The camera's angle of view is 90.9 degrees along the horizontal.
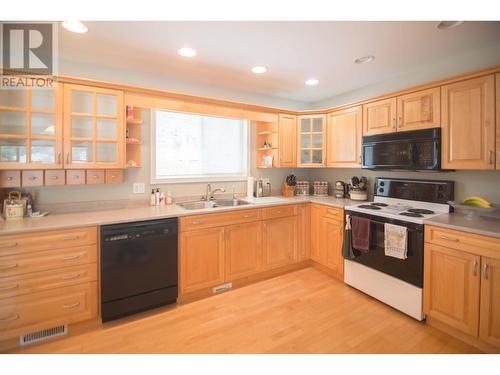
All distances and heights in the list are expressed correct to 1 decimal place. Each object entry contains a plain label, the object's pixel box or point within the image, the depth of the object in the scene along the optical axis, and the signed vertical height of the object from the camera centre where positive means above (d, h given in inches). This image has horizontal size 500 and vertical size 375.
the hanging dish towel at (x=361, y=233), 100.0 -21.1
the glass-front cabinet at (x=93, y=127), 86.6 +19.8
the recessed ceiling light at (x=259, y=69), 102.7 +48.2
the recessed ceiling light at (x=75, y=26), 71.9 +46.2
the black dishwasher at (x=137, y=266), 82.2 -30.1
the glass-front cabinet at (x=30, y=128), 79.3 +17.5
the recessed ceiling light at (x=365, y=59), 94.0 +48.1
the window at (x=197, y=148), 117.3 +17.8
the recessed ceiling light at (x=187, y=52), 86.7 +46.9
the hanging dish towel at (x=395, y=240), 87.1 -20.9
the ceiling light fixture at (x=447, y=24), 71.0 +46.7
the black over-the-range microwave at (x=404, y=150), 92.9 +13.6
